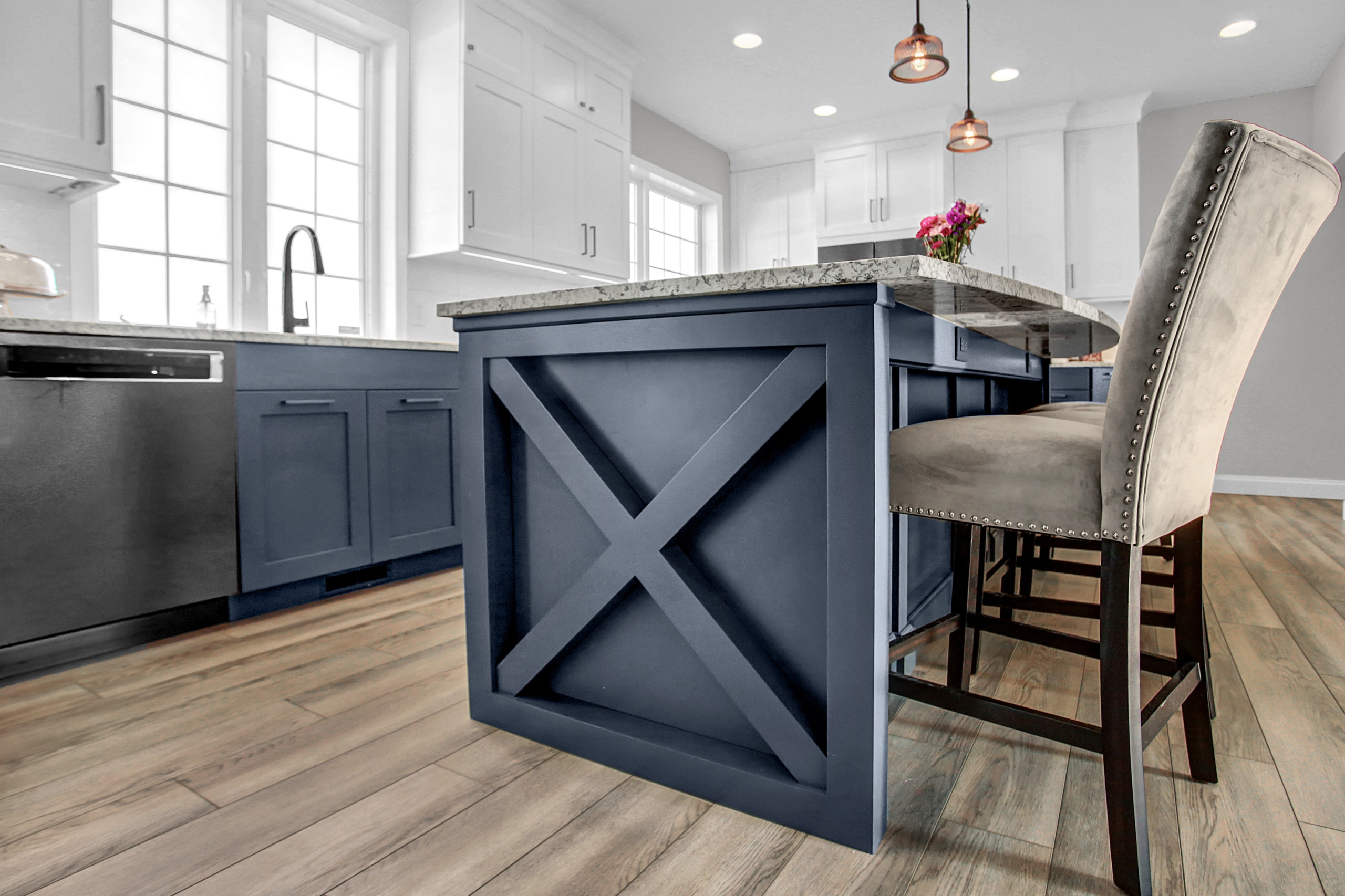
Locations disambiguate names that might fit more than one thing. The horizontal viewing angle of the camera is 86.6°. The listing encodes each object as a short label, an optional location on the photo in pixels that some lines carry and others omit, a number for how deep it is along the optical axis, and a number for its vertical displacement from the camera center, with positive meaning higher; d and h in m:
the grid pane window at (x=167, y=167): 2.55 +1.04
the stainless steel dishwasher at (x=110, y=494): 1.72 -0.13
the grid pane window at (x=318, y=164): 3.02 +1.24
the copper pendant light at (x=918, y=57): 2.76 +1.51
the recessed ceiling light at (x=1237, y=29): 4.02 +2.33
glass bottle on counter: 2.56 +0.47
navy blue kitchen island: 1.01 -0.12
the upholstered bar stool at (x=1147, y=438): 0.86 +0.00
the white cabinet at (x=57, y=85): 1.99 +1.04
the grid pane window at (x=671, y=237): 5.69 +1.69
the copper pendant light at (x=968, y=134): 3.64 +1.57
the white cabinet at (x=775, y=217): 6.09 +1.95
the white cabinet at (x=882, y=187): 5.34 +1.96
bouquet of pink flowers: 2.13 +0.64
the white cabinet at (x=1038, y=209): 5.24 +1.71
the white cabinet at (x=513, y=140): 3.29 +1.52
